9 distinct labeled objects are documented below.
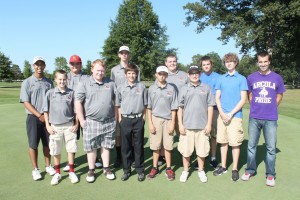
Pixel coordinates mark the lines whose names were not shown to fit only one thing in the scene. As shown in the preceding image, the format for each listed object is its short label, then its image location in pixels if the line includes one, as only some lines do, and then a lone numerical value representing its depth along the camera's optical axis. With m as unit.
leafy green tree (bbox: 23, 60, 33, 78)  84.50
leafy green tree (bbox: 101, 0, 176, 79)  44.59
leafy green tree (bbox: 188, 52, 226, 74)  113.22
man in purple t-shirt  4.75
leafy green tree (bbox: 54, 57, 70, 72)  77.56
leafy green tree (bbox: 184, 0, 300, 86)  29.02
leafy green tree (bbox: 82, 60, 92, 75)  65.45
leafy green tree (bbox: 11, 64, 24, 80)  99.80
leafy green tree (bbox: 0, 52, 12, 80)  58.72
